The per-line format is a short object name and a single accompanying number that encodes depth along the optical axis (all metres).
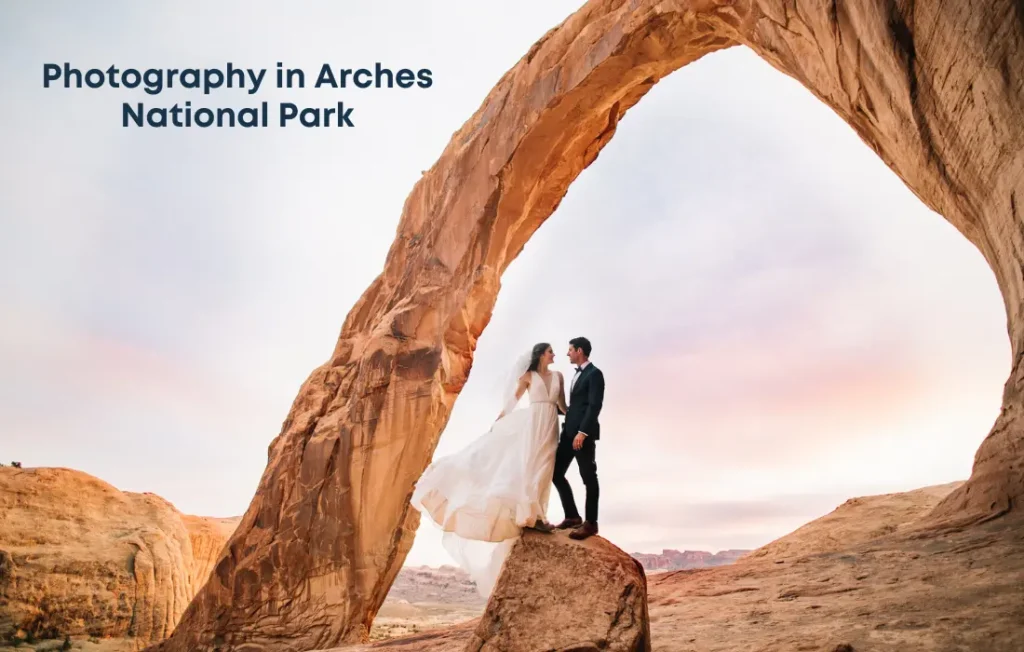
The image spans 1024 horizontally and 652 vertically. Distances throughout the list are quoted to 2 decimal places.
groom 5.72
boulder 5.06
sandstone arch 9.44
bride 5.54
